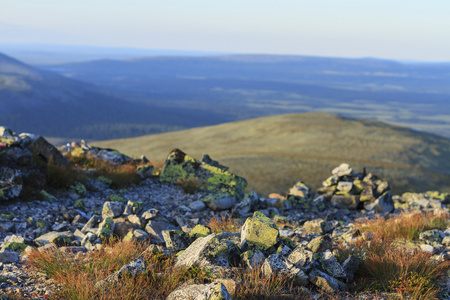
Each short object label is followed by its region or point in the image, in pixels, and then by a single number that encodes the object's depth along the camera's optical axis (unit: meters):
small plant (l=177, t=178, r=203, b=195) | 14.25
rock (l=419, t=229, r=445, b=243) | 8.66
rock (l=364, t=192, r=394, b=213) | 14.98
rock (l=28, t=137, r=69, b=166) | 13.50
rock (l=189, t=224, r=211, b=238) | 7.26
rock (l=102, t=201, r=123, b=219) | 9.50
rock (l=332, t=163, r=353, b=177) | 17.45
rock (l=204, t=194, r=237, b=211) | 12.56
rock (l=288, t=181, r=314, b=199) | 15.98
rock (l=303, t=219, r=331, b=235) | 10.52
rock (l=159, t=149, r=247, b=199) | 14.55
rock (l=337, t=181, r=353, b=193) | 16.22
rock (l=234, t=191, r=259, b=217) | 12.65
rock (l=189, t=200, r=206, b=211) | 12.33
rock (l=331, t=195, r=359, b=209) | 15.29
